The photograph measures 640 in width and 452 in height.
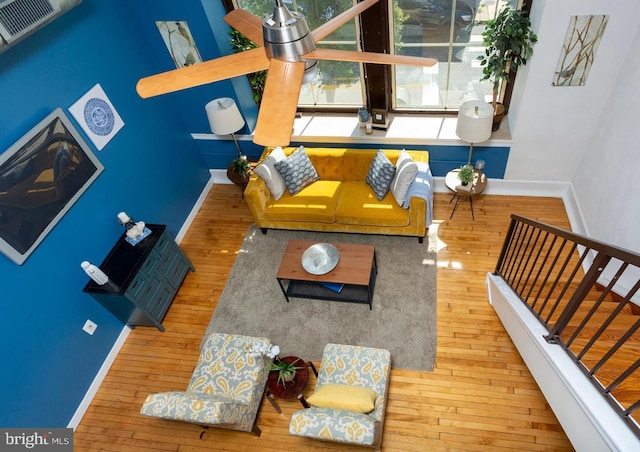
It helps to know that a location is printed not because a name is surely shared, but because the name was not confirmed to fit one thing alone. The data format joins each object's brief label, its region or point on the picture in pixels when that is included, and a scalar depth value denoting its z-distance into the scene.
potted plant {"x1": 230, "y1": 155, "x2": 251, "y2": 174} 4.74
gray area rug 3.59
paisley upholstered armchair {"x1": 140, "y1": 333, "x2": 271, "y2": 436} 2.61
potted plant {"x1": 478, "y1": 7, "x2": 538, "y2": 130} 3.43
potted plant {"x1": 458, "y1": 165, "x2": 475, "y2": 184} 4.06
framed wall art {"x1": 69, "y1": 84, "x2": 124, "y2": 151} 3.49
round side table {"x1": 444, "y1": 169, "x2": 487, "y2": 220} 4.12
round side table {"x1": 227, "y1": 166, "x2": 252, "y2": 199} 4.78
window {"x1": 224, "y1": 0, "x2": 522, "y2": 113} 3.80
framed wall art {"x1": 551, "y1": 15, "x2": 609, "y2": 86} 3.24
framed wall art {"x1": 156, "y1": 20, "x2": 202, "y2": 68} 4.08
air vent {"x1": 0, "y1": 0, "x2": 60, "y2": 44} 2.60
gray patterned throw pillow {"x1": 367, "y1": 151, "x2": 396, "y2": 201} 4.07
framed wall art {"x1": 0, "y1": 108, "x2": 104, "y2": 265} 2.87
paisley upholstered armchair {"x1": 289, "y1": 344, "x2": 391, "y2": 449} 2.38
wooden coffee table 3.64
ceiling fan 1.44
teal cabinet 3.53
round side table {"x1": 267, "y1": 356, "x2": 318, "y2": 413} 3.08
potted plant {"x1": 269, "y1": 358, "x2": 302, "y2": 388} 3.06
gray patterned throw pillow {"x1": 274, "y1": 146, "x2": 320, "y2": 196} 4.35
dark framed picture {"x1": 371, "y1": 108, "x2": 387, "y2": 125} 4.44
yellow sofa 4.13
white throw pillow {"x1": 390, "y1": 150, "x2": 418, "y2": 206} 3.88
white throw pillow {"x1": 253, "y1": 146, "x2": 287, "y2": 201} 4.23
